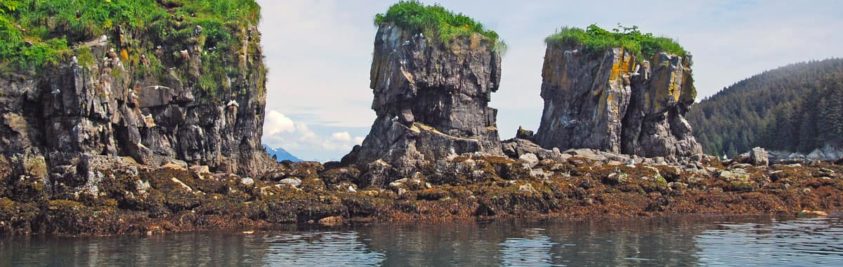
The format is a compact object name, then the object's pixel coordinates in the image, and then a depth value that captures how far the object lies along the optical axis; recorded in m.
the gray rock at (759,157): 58.91
